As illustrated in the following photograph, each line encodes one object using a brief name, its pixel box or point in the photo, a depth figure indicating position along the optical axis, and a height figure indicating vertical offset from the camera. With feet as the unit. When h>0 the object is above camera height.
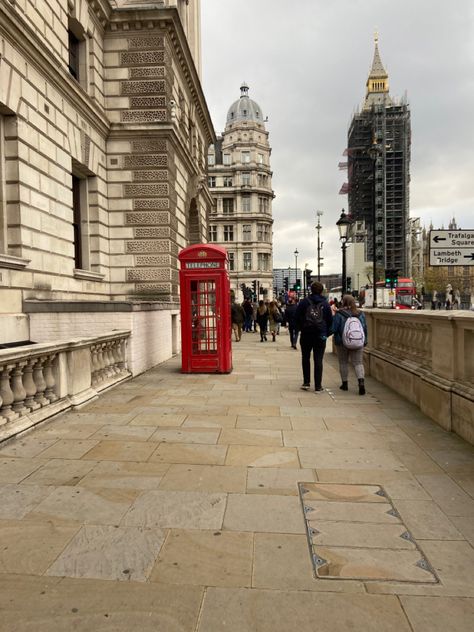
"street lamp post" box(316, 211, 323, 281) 122.67 +21.00
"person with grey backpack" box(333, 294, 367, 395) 25.80 -2.07
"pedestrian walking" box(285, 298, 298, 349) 52.75 -2.63
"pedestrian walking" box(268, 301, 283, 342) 65.57 -1.89
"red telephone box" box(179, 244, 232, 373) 31.83 -0.50
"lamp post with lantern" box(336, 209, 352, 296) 58.18 +9.42
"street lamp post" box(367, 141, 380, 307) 56.67 +18.38
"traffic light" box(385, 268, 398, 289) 88.58 +4.47
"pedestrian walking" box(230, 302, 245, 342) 60.08 -1.66
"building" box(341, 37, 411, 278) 261.85 +71.88
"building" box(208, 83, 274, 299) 267.80 +56.39
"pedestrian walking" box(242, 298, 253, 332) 81.51 -1.75
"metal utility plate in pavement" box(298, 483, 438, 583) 8.65 -5.08
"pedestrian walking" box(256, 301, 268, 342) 62.59 -2.32
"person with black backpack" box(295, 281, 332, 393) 26.14 -1.43
